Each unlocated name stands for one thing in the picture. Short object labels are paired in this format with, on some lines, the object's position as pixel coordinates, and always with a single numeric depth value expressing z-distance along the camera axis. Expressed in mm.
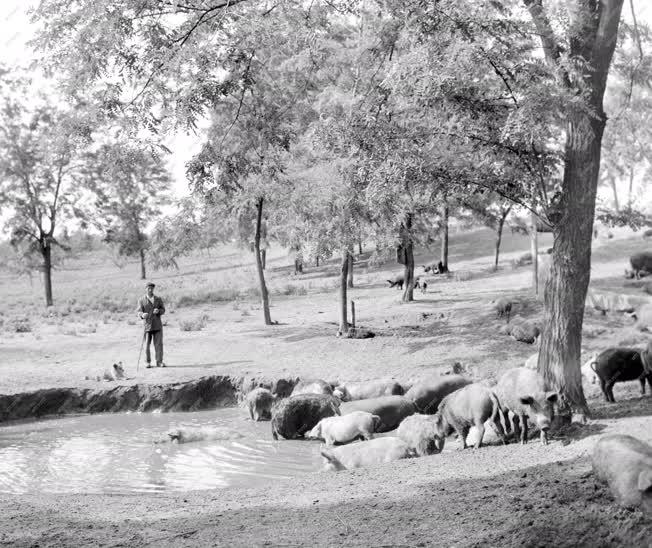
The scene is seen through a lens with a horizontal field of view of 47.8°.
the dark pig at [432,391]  13055
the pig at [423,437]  9852
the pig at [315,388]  14203
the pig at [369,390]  14258
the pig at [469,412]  9367
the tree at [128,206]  37062
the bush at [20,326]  25219
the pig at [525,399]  8656
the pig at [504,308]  19453
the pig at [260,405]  13844
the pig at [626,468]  5238
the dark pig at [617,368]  10680
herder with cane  17312
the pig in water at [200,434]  12062
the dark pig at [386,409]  12383
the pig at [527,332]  16766
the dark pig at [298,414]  12250
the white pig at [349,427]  11203
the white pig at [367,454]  9672
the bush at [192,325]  23328
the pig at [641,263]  25125
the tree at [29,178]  36094
